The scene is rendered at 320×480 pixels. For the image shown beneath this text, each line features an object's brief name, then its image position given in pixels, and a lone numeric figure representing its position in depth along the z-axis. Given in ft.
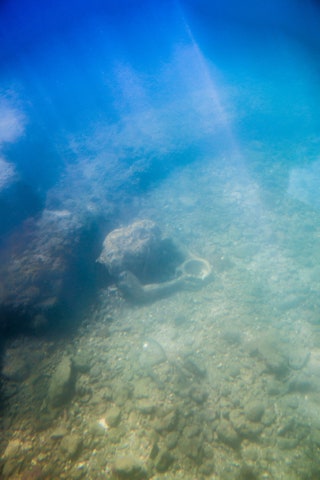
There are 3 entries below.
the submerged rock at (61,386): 14.66
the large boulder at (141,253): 21.50
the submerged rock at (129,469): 10.65
